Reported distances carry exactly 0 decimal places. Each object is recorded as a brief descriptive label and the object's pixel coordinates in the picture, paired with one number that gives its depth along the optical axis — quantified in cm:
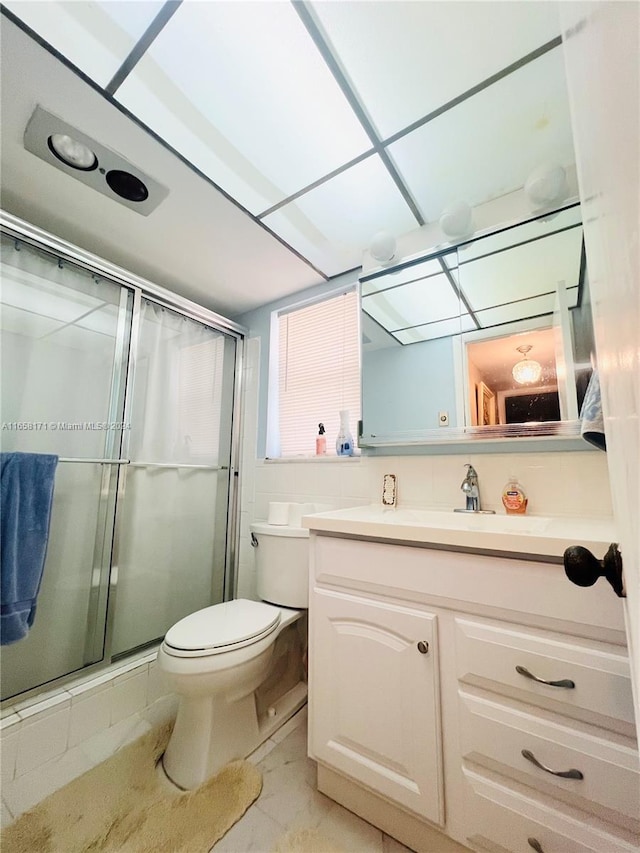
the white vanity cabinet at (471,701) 69
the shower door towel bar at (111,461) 148
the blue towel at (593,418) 70
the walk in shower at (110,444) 132
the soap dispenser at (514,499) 120
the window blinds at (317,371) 179
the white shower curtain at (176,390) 170
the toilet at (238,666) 108
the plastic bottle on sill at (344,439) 167
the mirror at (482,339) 120
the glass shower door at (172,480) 161
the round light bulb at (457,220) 132
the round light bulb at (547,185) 116
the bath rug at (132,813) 91
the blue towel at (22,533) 112
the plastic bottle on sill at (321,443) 175
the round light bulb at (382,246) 147
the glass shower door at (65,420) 129
